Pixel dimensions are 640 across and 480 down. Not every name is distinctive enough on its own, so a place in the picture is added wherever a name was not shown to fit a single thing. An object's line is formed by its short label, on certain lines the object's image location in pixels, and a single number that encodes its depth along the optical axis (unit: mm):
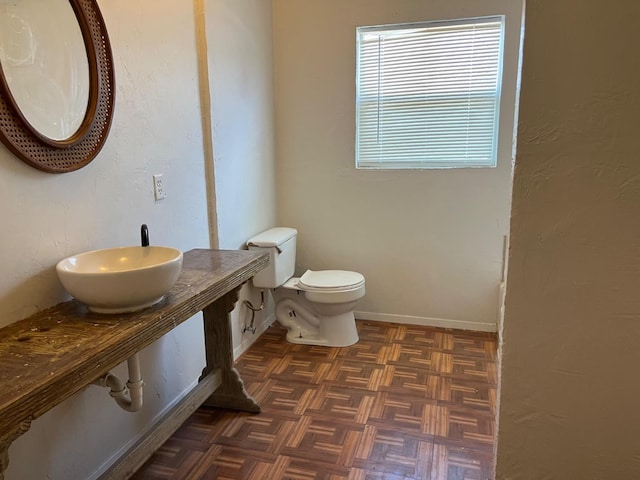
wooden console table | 1030
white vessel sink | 1322
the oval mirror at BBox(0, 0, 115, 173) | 1360
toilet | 2842
